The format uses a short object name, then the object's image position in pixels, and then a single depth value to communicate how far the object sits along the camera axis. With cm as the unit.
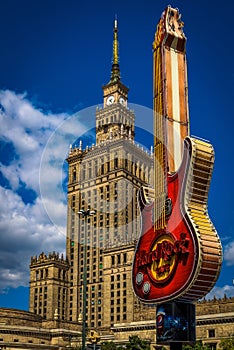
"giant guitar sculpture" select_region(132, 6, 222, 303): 4666
